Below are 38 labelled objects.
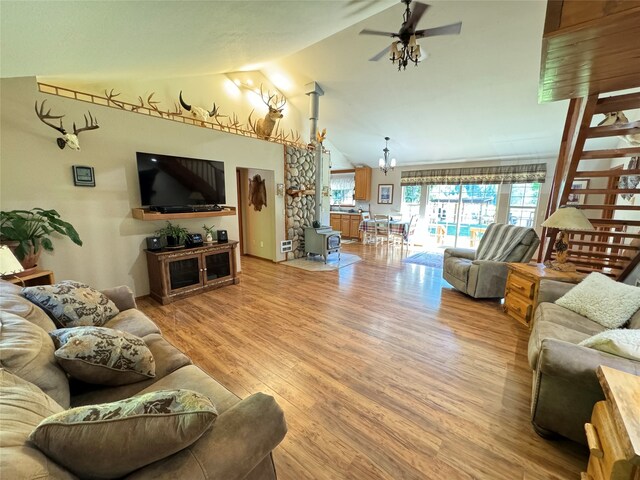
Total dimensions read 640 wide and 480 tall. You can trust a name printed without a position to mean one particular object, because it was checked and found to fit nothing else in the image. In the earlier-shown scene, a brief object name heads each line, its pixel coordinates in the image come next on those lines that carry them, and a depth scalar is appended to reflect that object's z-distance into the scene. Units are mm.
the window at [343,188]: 8943
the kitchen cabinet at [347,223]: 8188
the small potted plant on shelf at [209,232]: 3854
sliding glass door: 6672
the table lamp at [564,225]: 2461
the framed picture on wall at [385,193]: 8102
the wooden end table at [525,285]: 2572
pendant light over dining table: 5894
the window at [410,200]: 7677
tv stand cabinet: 3307
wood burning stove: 5348
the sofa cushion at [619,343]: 1310
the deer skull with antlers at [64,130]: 2535
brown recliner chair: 3375
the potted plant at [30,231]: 2277
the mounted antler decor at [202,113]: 3759
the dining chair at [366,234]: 7363
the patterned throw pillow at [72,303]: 1563
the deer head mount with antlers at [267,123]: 4605
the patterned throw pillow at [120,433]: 671
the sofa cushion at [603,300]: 1858
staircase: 2285
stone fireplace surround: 5301
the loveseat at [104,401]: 652
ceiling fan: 2494
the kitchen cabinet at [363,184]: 8359
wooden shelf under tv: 3199
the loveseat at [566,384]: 1291
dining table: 6715
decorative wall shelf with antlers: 2776
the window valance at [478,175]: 5777
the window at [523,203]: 5980
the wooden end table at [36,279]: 2225
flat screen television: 3225
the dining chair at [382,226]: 6762
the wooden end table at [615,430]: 824
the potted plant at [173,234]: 3504
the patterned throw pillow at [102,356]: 1135
